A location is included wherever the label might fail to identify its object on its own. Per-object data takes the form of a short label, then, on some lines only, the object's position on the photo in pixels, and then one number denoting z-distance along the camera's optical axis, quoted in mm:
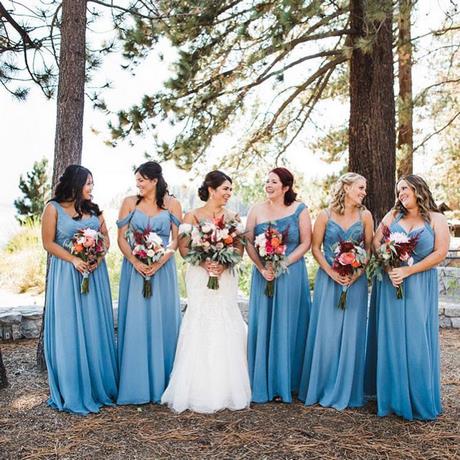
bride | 5289
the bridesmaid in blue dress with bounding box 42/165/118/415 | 5273
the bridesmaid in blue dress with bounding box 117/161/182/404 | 5441
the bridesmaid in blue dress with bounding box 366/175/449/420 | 5062
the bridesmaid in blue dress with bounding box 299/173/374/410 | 5348
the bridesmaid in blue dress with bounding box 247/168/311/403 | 5465
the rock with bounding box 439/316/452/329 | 8945
